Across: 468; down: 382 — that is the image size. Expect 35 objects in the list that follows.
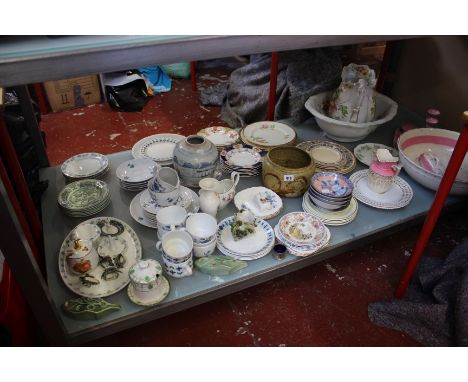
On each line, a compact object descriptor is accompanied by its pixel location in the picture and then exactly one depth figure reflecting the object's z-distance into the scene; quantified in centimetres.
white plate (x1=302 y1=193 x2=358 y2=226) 137
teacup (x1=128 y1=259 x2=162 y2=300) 107
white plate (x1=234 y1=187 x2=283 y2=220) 139
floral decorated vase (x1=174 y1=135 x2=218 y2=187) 139
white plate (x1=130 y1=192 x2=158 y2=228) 132
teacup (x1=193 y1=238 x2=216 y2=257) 120
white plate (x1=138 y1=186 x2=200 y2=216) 132
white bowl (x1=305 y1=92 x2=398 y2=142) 167
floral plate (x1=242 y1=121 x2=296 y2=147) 171
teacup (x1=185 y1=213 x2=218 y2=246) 120
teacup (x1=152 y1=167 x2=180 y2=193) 129
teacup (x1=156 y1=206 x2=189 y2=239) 121
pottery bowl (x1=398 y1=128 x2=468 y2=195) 160
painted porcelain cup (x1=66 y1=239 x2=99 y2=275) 113
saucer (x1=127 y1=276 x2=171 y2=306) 109
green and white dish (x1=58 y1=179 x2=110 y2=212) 135
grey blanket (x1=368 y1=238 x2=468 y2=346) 122
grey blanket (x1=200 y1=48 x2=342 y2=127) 192
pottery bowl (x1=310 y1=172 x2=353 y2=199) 136
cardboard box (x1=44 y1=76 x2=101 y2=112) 246
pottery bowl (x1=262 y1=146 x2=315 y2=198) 141
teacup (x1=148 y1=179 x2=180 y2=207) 129
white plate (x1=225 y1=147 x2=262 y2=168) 157
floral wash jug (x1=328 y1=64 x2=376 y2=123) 167
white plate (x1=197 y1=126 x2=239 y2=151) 170
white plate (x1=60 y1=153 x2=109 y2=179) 151
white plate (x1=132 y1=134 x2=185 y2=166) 160
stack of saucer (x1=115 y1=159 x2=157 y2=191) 146
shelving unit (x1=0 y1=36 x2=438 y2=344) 66
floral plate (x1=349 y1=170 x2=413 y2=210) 146
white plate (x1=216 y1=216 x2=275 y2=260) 124
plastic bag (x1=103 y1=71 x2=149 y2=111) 252
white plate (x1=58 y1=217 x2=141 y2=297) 112
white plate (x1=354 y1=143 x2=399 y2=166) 168
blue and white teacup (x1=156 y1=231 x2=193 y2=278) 113
